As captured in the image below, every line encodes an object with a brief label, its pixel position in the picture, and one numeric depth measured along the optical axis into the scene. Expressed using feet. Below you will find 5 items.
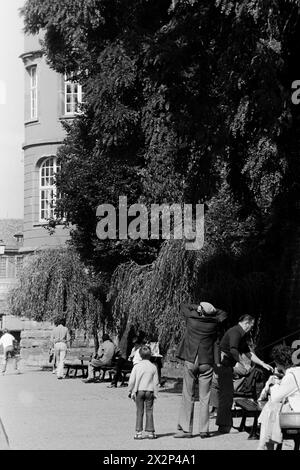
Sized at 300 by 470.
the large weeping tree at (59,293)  135.74
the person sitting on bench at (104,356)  103.60
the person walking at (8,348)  127.03
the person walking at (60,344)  113.09
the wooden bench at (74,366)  112.06
